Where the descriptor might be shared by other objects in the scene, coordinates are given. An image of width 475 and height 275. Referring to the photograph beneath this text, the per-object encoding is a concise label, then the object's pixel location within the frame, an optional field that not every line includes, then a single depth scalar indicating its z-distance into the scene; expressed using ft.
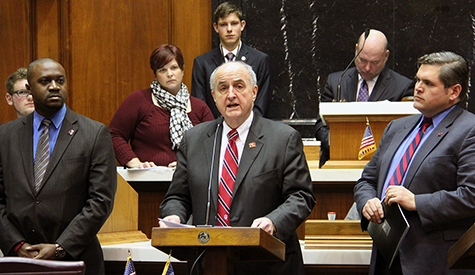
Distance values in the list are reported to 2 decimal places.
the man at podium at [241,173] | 18.30
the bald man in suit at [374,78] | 31.91
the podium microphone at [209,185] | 18.00
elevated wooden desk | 25.43
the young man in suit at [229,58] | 33.65
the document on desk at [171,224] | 15.22
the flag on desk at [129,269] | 18.59
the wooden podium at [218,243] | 14.75
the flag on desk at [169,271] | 18.34
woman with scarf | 28.45
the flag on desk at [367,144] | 24.91
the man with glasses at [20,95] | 28.19
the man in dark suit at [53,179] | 20.36
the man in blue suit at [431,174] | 18.35
